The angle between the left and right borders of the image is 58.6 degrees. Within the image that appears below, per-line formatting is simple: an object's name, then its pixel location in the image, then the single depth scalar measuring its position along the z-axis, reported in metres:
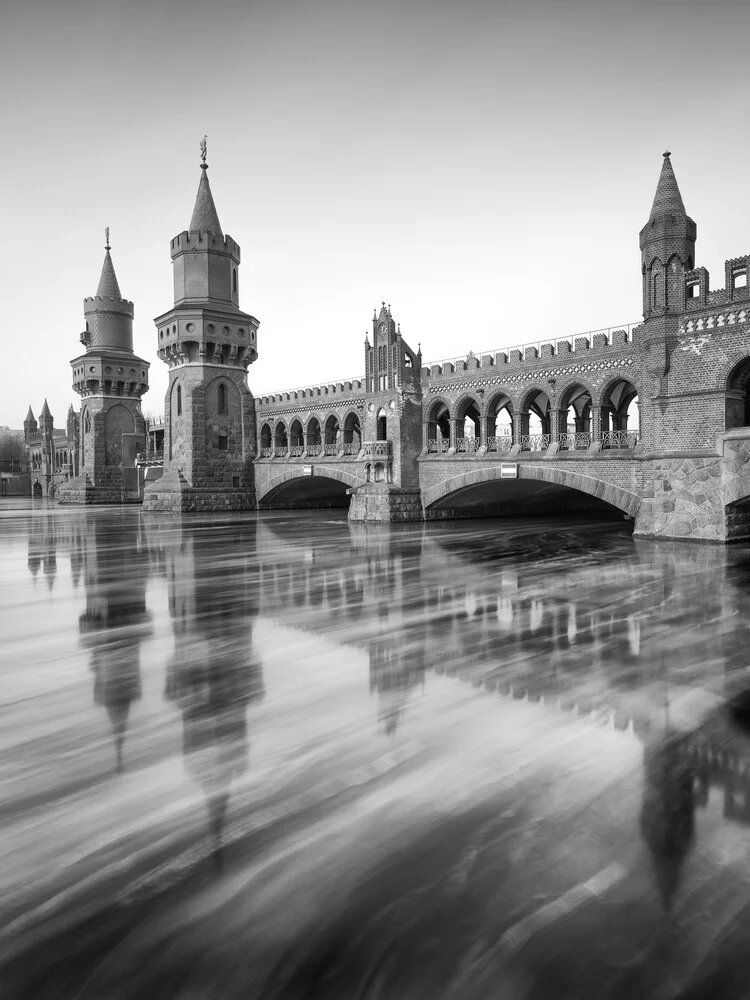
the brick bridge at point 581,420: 18.45
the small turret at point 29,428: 94.06
